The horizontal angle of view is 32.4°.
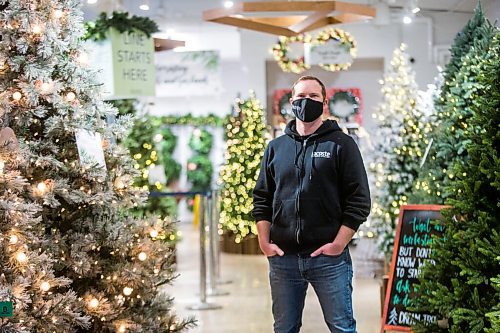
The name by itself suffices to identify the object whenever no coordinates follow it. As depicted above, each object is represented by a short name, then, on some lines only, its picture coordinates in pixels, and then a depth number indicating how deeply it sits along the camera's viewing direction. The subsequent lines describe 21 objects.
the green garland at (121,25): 6.73
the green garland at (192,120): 18.67
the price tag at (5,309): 4.06
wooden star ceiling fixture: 8.73
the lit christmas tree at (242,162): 12.12
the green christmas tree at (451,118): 5.91
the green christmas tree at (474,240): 4.00
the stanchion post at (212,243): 9.02
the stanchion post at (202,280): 8.05
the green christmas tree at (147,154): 9.76
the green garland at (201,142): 18.89
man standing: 3.97
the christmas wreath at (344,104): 14.81
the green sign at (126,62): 6.35
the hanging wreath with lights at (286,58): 13.49
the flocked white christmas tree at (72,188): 4.46
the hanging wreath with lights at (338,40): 13.12
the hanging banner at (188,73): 17.11
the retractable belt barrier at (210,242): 8.11
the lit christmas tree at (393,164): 8.94
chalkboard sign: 5.62
